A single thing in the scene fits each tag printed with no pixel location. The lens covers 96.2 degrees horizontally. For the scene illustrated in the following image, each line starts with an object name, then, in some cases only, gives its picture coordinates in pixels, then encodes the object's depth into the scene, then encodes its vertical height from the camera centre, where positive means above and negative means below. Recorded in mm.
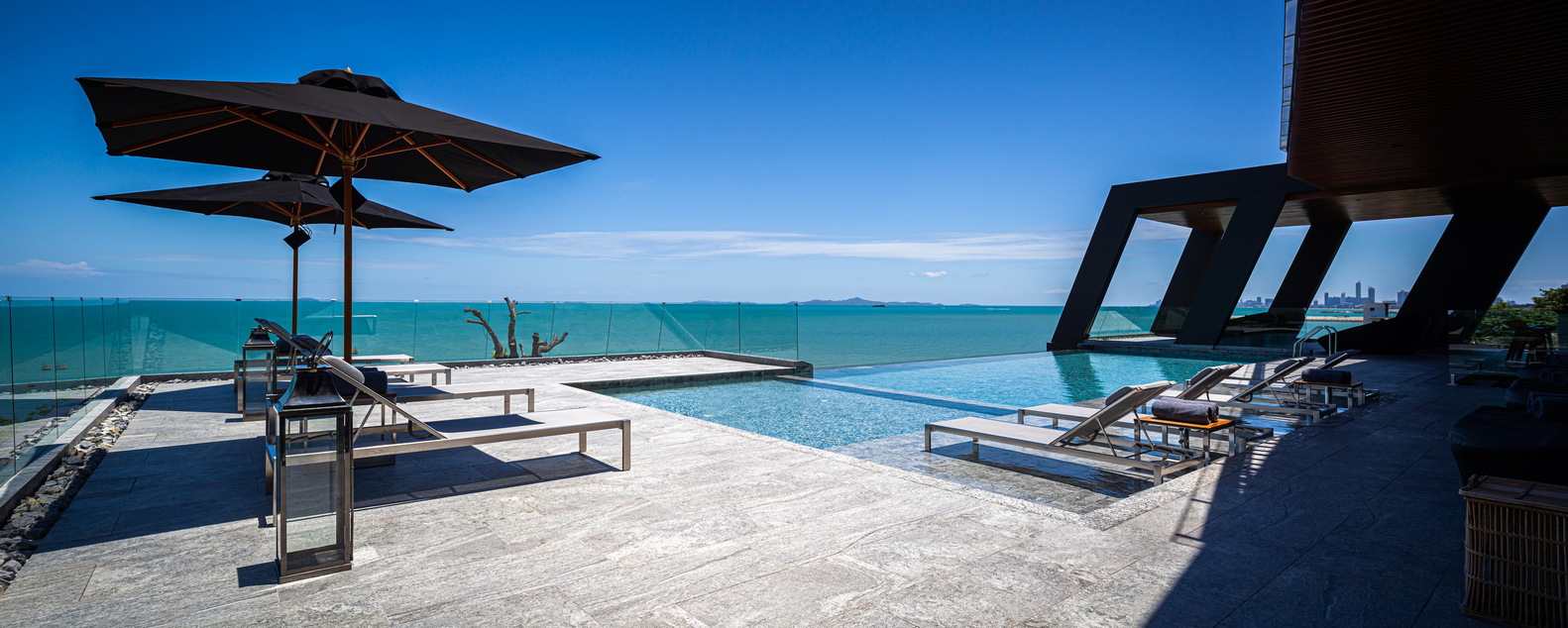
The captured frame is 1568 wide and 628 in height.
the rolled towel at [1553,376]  5406 -538
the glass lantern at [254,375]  6266 -593
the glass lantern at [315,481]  2541 -627
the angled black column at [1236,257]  14711 +1194
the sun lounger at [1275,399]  6398 -905
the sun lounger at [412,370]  7156 -610
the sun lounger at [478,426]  3287 -641
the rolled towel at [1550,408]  3559 -505
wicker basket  2078 -741
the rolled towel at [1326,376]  6871 -652
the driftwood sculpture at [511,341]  12969 -548
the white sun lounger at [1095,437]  4383 -836
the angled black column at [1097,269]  16969 +1023
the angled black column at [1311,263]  18312 +1240
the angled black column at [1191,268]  20047 +1232
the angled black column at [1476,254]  15305 +1289
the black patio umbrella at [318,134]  3139 +1014
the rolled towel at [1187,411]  4680 -684
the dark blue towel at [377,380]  4426 -435
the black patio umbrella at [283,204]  5477 +959
